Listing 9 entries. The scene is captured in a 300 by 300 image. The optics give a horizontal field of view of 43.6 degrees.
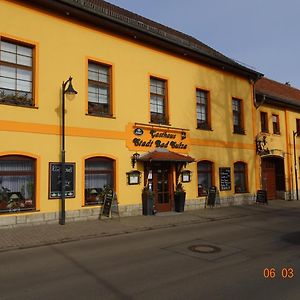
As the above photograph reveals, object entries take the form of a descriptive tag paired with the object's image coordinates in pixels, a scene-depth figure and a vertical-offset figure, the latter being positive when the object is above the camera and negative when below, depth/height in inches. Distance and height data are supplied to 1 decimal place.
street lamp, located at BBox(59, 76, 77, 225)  518.6 +48.0
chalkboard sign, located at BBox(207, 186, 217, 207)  753.6 -25.9
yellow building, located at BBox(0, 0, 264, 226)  510.9 +118.4
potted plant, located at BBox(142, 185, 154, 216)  631.2 -28.1
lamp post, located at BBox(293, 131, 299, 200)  1029.8 +62.1
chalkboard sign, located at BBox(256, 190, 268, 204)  850.8 -29.3
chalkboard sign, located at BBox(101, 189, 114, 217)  576.1 -27.5
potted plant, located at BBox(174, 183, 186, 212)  684.7 -24.3
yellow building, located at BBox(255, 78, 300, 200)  933.8 +104.4
